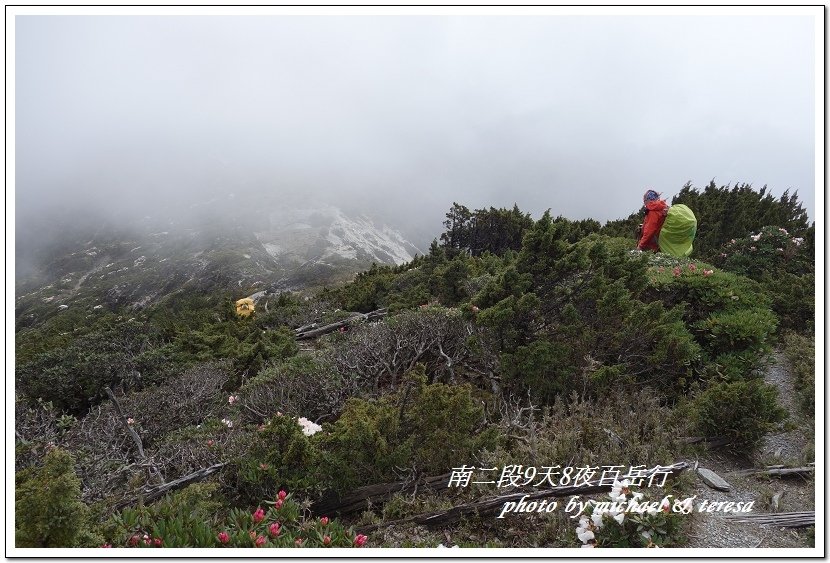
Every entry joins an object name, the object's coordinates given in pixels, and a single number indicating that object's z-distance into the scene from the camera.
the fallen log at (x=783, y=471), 3.38
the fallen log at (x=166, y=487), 2.98
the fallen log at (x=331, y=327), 9.78
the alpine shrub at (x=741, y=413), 3.73
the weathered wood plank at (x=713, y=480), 3.20
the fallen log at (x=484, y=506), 2.90
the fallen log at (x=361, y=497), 3.21
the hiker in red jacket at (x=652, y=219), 8.73
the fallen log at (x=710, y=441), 3.79
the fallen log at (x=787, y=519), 2.79
